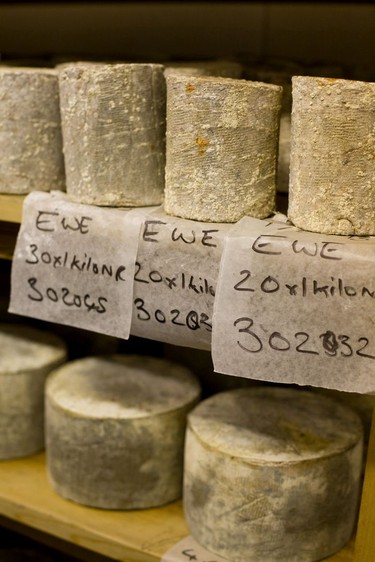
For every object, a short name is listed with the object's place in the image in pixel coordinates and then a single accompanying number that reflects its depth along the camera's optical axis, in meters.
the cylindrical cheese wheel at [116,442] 1.08
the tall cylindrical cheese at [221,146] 0.83
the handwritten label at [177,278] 0.85
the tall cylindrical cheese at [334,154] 0.76
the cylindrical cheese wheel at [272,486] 0.95
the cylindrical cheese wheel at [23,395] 1.22
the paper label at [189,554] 0.99
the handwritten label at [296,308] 0.77
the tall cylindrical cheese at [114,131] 0.90
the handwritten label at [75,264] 0.91
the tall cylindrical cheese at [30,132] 0.99
